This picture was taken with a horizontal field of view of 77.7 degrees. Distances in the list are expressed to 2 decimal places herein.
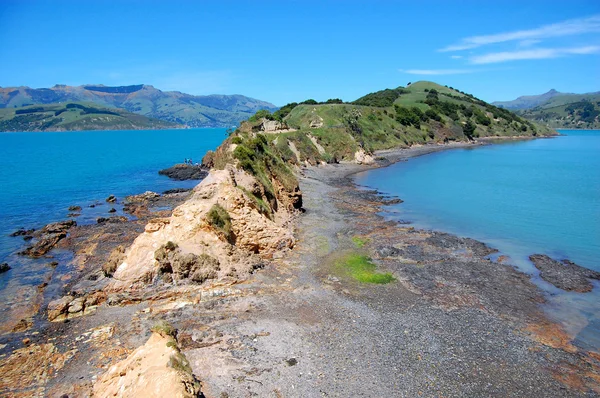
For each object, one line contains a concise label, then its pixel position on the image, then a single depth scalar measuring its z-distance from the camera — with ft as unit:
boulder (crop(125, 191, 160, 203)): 171.73
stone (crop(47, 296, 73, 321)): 65.00
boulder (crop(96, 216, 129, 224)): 133.38
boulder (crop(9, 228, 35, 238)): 121.08
